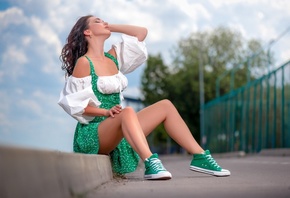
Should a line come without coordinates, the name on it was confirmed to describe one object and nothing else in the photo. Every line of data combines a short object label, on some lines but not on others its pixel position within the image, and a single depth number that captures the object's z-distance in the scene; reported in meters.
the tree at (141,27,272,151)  55.88
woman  5.70
